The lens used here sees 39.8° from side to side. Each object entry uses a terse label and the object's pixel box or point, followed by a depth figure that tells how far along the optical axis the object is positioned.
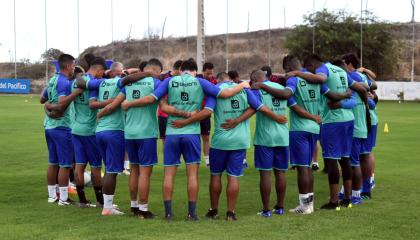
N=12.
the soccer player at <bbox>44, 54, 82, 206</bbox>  9.46
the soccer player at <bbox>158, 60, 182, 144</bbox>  13.31
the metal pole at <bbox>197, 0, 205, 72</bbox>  38.88
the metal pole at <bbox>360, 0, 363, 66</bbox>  54.47
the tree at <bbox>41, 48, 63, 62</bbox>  64.00
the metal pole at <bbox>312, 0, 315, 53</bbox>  57.23
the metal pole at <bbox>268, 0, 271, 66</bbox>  59.44
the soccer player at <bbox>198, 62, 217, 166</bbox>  12.98
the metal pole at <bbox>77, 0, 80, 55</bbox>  56.09
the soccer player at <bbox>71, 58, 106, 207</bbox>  9.23
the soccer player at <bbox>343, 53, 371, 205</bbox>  9.66
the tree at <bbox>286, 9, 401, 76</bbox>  56.03
